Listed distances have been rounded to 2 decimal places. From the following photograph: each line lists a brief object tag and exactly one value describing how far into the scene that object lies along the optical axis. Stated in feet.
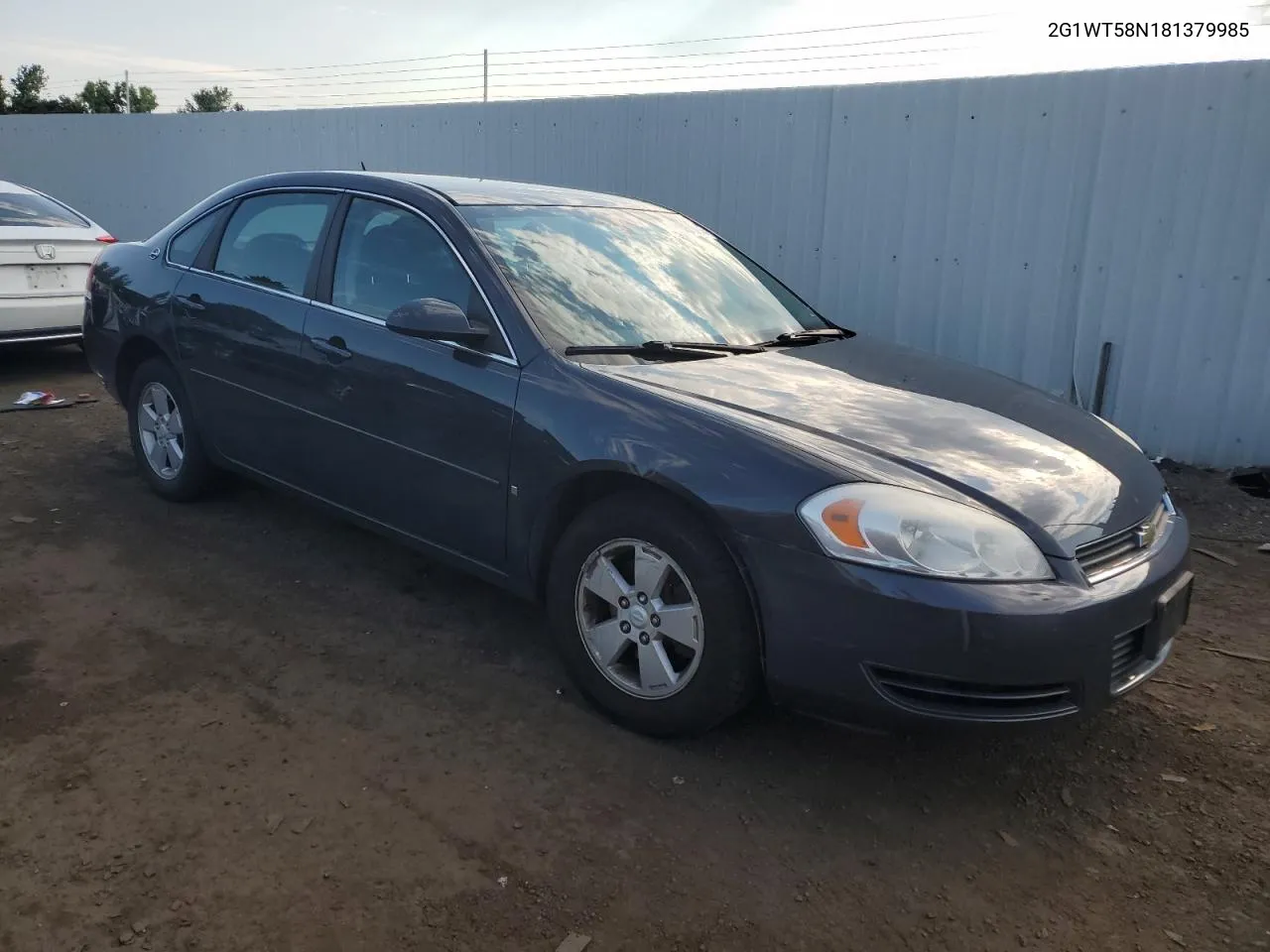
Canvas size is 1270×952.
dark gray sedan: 8.68
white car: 23.97
